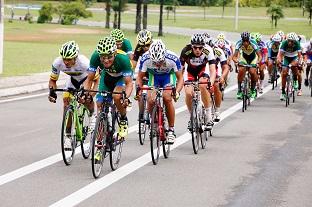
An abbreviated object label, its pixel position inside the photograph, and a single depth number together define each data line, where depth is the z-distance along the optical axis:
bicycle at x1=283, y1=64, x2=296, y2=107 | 21.98
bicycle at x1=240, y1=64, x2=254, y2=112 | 20.57
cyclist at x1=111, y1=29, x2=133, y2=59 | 15.38
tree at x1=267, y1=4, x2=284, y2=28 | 101.00
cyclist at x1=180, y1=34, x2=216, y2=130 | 13.94
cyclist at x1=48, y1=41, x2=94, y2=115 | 11.84
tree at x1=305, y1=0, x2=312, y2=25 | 107.00
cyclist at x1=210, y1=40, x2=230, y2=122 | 16.20
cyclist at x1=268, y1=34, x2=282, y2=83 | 26.15
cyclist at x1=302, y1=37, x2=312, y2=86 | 25.52
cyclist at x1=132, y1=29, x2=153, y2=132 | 15.71
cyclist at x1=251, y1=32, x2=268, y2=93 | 24.08
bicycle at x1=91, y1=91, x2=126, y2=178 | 10.88
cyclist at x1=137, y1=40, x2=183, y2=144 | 12.34
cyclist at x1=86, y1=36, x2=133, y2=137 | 11.34
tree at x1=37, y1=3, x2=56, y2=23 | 94.25
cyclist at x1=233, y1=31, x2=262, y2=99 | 20.91
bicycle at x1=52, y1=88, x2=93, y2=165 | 11.58
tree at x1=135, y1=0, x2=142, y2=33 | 75.00
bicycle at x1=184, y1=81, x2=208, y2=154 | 13.48
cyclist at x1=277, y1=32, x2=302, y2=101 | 22.16
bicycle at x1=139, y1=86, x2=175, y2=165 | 12.23
